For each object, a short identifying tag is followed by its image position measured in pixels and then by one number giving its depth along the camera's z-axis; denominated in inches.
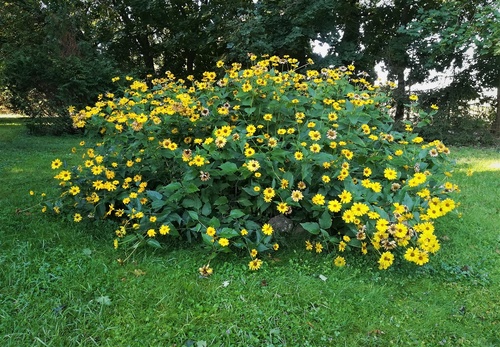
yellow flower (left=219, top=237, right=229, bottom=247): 83.7
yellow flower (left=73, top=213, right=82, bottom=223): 103.3
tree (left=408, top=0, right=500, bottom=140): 281.6
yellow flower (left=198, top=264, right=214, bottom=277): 82.9
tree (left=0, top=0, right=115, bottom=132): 311.0
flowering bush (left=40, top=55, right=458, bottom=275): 89.5
